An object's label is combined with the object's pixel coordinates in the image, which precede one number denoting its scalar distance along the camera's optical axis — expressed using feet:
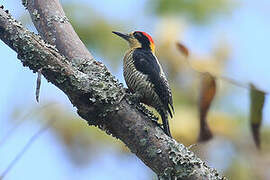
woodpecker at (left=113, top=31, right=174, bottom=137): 23.58
